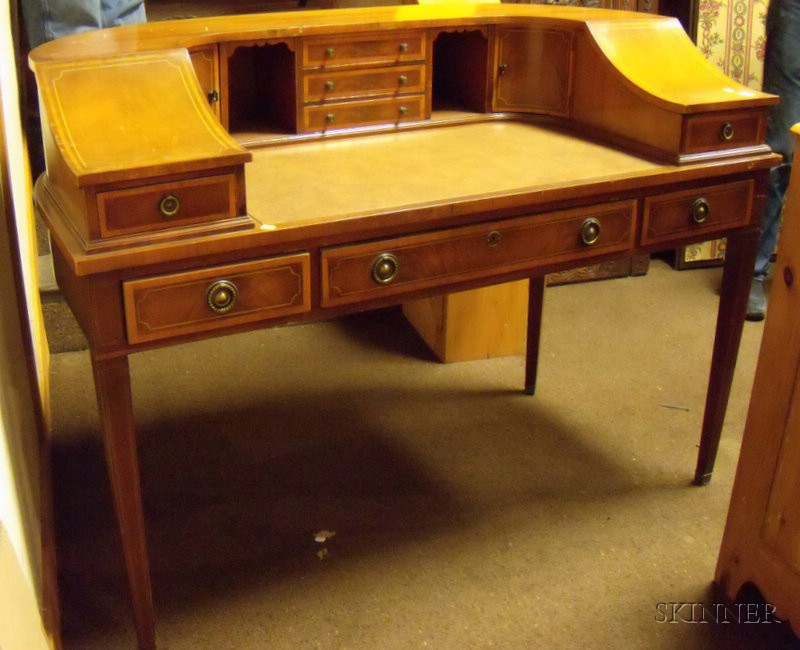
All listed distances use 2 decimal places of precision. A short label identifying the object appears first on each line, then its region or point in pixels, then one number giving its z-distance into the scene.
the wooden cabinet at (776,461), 1.74
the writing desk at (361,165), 1.50
